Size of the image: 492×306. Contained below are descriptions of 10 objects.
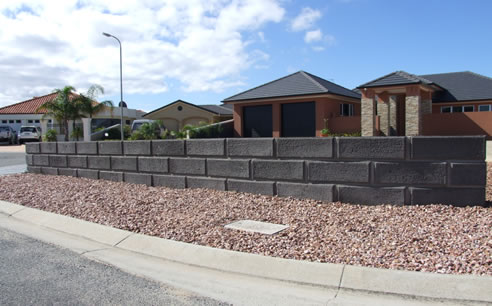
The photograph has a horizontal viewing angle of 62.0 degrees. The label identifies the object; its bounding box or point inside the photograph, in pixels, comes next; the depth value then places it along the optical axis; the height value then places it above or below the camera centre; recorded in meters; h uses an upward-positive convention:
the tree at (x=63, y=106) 30.80 +2.39
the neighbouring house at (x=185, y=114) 35.00 +1.91
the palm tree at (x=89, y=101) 31.55 +2.81
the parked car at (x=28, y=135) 39.03 +0.31
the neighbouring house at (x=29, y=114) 45.00 +2.79
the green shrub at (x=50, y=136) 31.58 +0.15
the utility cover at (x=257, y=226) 6.07 -1.41
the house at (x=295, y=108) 24.91 +1.72
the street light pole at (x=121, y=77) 29.21 +4.32
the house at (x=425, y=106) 22.28 +1.68
